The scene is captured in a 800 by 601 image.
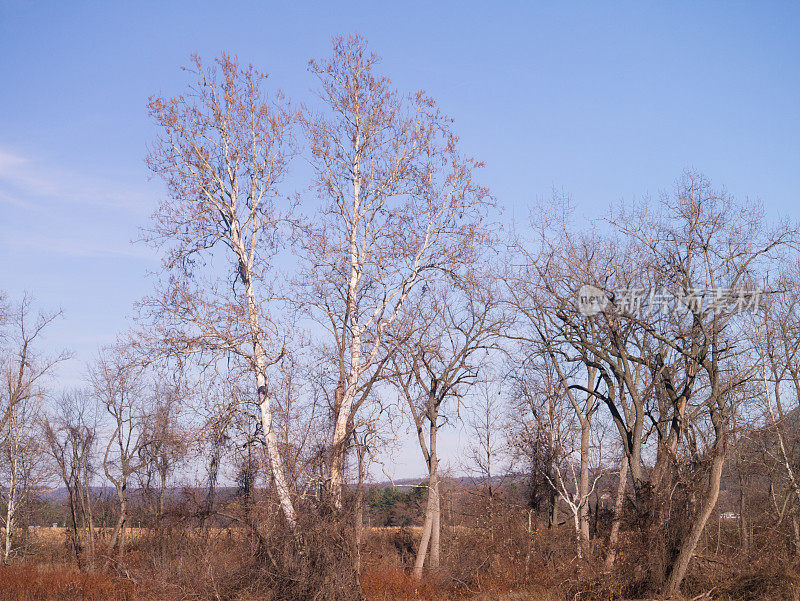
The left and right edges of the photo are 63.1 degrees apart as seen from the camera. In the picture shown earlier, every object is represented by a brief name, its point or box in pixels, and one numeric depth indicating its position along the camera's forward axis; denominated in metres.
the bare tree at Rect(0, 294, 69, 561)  32.16
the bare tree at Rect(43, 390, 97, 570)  32.28
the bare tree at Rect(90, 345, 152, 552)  32.31
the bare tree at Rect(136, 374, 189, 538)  30.61
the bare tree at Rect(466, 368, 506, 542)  35.39
